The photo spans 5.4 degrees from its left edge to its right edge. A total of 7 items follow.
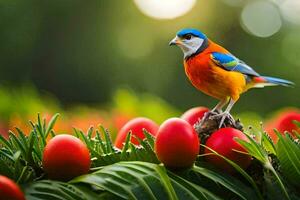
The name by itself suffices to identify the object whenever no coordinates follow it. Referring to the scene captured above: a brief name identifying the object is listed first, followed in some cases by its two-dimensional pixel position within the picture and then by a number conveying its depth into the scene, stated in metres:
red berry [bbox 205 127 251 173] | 3.24
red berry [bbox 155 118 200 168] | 3.21
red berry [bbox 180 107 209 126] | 3.37
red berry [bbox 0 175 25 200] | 3.12
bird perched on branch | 3.45
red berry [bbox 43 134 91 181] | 3.19
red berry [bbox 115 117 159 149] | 3.38
